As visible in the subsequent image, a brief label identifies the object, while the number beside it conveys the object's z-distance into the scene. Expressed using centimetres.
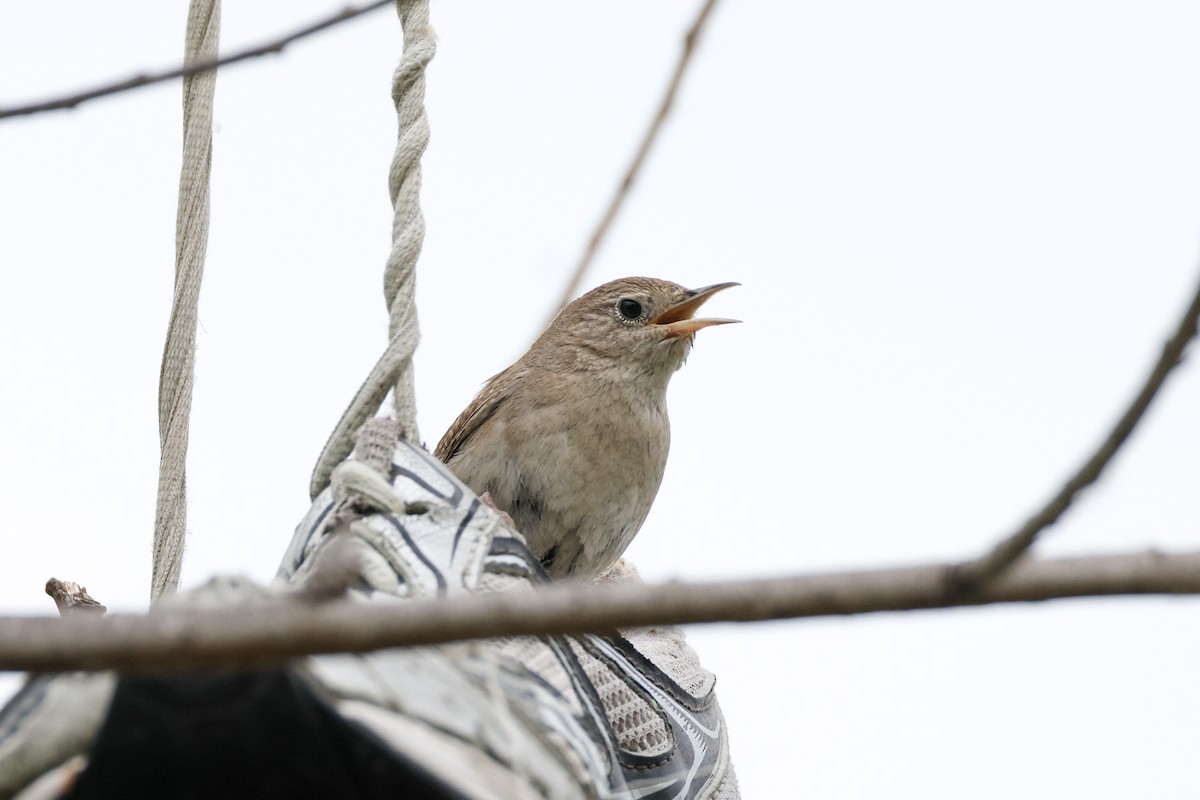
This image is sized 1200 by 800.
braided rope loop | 324
